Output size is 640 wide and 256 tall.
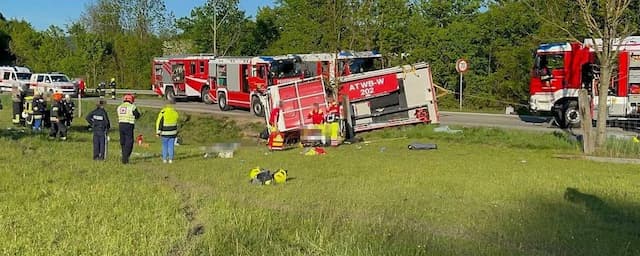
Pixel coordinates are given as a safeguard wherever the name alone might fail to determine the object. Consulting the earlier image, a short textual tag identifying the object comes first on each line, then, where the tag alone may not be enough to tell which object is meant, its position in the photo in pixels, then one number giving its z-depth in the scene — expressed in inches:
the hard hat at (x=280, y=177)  480.4
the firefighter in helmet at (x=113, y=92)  1765.5
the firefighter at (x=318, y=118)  816.3
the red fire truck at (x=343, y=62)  1085.1
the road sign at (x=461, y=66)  1277.1
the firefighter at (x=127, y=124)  585.3
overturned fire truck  883.4
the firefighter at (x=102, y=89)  1756.9
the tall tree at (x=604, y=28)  609.9
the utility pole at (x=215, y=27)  1942.7
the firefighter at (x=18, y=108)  1041.5
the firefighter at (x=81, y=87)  1587.1
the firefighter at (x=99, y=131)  606.9
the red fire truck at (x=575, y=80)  887.1
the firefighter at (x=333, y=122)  808.3
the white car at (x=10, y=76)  1902.1
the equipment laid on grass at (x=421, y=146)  734.1
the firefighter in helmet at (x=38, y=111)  920.2
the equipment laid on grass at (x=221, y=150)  704.4
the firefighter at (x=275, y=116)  855.9
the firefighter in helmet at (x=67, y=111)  863.4
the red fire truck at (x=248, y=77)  1147.3
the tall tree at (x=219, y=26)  2096.5
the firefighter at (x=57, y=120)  823.1
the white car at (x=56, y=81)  1683.2
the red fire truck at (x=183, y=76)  1432.1
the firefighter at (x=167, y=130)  609.0
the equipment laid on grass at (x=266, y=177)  472.4
